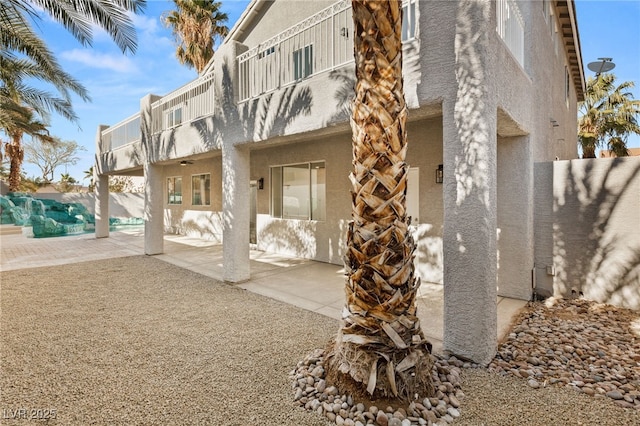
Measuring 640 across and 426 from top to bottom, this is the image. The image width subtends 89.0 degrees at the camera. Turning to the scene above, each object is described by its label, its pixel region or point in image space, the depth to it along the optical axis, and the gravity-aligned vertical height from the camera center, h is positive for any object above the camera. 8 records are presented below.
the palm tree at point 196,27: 18.98 +10.65
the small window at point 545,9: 8.55 +5.25
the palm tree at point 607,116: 20.64 +5.60
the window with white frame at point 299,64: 6.60 +3.20
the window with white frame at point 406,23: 5.79 +3.37
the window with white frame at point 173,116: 10.92 +3.12
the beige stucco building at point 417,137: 4.12 +1.57
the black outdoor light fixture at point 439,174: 7.43 +0.71
